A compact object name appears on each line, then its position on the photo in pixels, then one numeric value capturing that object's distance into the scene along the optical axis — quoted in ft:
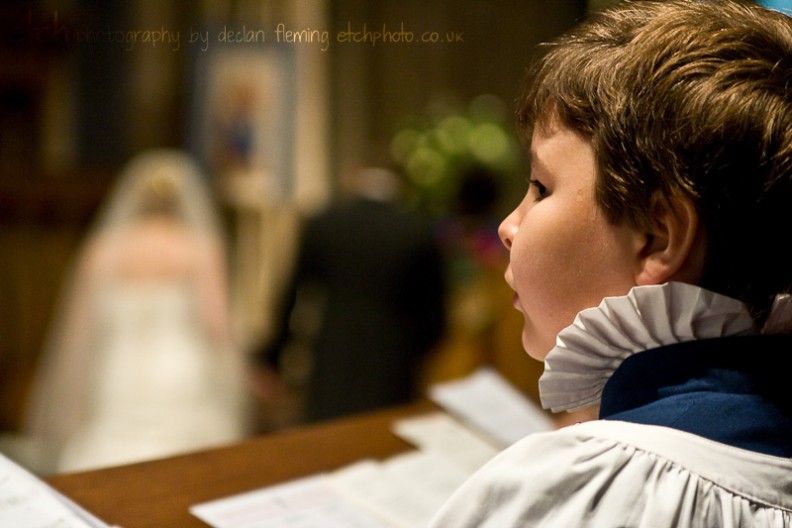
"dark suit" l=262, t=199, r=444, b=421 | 18.80
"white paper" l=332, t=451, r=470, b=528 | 8.28
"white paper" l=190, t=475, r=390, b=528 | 8.02
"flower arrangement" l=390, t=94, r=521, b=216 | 21.05
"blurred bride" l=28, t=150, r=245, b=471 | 18.35
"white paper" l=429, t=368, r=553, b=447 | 9.18
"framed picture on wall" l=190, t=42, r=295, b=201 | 26.37
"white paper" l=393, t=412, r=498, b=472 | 8.88
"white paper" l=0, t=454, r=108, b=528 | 7.58
